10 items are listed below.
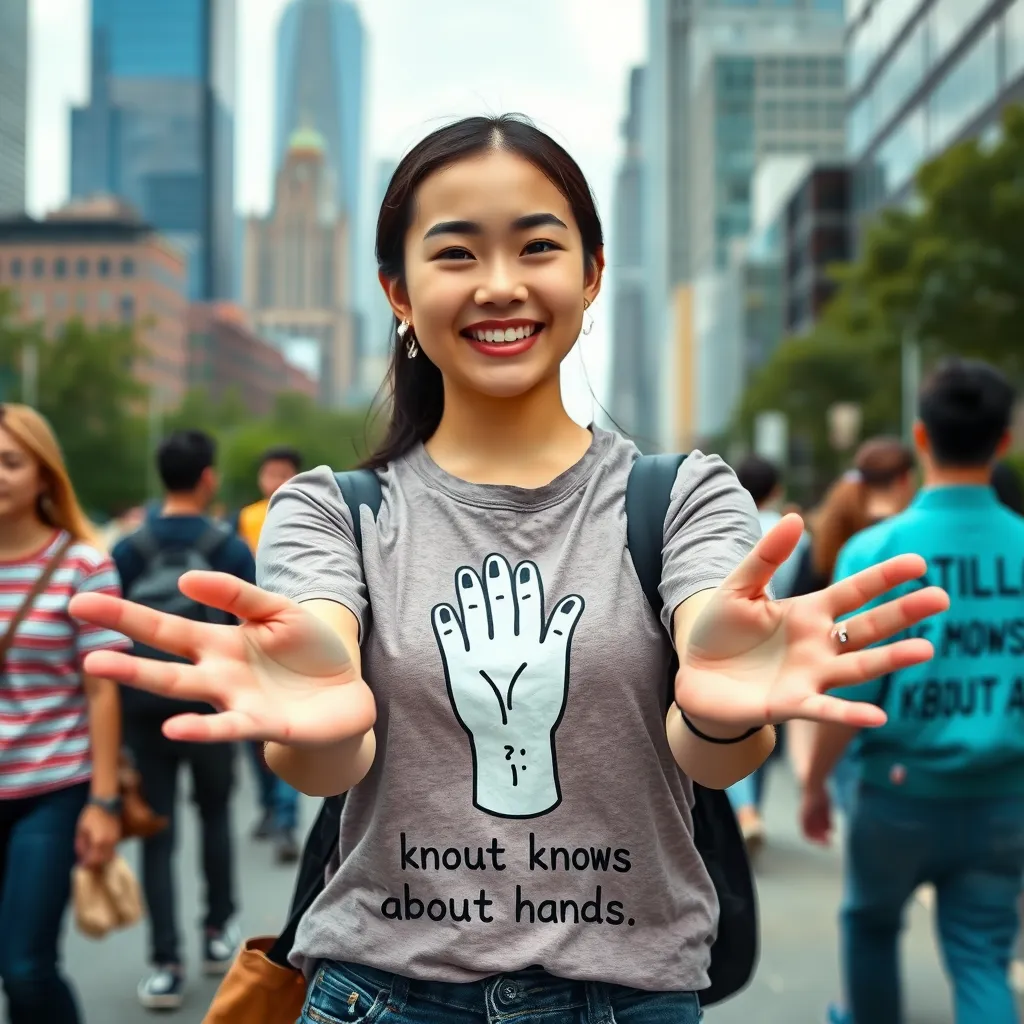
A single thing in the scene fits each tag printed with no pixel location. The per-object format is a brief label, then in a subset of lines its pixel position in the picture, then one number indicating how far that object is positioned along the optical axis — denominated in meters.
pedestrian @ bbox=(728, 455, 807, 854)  6.58
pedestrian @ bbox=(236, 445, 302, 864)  7.27
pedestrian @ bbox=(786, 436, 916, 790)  5.92
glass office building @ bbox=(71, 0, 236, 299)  180.38
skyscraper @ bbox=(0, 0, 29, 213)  80.88
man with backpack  5.36
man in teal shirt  3.56
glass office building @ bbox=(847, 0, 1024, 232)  31.95
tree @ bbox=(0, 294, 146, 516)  49.06
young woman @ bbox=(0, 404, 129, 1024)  3.64
